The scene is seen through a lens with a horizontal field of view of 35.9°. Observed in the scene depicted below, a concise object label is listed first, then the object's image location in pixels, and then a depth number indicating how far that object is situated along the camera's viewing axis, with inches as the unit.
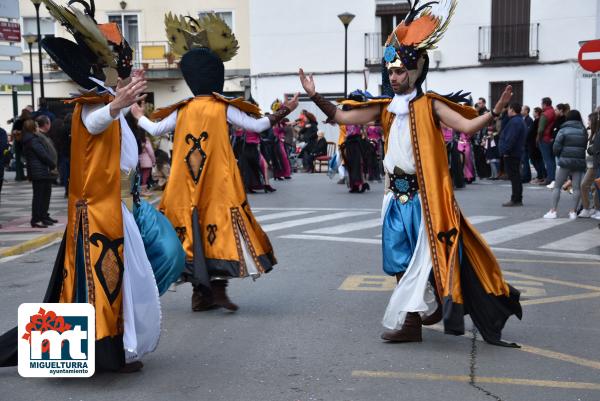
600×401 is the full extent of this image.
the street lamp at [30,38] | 1192.2
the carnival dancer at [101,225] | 211.9
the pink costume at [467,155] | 866.1
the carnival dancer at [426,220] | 247.9
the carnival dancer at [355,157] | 764.6
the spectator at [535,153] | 860.6
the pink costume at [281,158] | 937.5
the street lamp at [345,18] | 1175.0
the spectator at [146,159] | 745.4
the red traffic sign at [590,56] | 559.2
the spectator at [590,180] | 540.7
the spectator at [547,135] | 807.7
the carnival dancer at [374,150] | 832.4
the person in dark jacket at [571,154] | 570.6
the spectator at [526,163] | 877.4
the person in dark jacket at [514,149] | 657.0
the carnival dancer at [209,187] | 292.8
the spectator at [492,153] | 922.1
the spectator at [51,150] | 546.6
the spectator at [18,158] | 939.3
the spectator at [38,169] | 539.8
